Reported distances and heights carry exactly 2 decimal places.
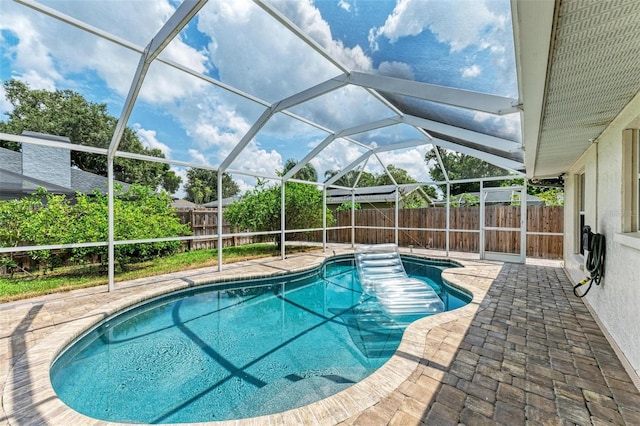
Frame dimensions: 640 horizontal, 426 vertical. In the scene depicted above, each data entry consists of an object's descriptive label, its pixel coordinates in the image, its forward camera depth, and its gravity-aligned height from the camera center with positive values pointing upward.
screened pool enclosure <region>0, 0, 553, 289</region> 2.89 +2.08
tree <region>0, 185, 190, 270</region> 5.91 -0.29
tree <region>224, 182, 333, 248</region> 10.57 +0.15
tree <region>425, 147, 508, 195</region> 8.64 +1.51
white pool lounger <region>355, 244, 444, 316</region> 5.01 -1.65
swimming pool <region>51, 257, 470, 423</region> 2.69 -1.90
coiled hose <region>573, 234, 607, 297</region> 3.32 -0.59
